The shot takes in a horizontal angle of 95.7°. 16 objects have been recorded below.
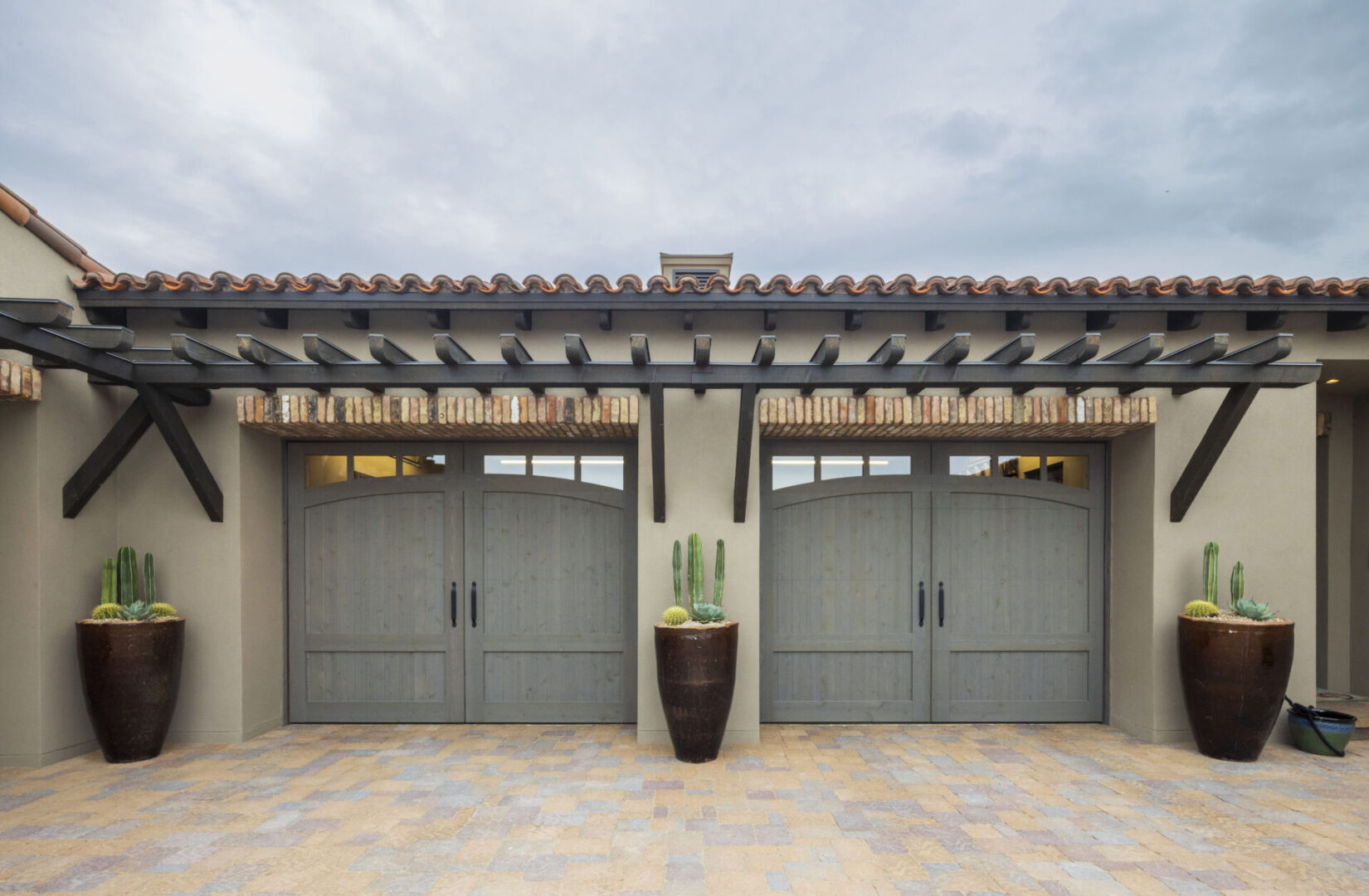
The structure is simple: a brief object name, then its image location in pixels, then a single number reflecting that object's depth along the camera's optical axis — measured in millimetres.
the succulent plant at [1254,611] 4258
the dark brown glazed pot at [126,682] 4141
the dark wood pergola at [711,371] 3828
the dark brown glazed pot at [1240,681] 4137
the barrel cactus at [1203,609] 4395
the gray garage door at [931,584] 5156
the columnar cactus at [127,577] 4418
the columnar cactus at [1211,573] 4465
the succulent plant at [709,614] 4406
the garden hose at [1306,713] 4320
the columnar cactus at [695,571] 4523
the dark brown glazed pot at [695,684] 4207
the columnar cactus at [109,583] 4379
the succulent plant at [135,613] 4316
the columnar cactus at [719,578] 4539
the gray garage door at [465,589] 5156
